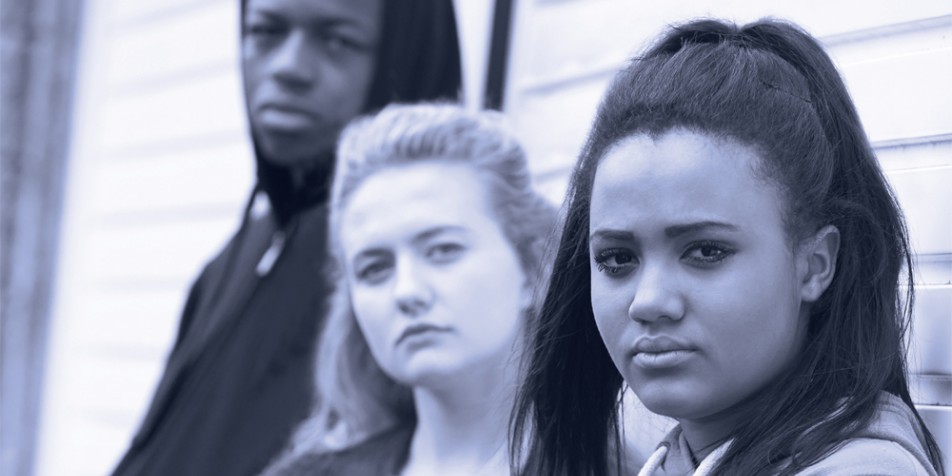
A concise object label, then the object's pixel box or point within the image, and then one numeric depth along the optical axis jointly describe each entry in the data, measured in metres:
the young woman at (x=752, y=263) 2.97
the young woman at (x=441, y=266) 4.55
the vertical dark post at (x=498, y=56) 6.04
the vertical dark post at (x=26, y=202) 9.30
